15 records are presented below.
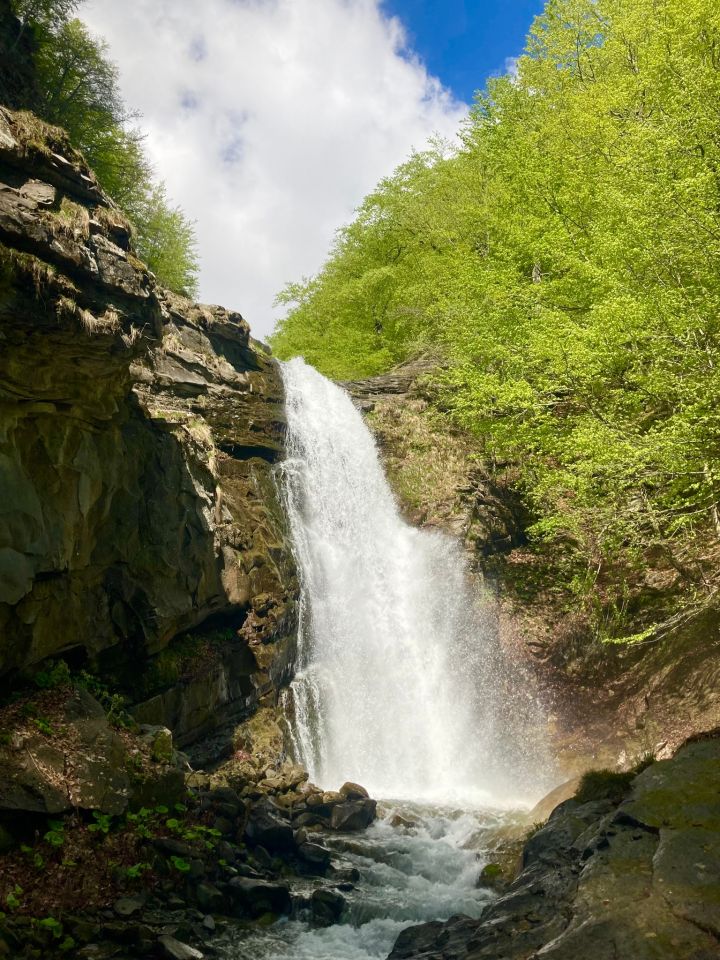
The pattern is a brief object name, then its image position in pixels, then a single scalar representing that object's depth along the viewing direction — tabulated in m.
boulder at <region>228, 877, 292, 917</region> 9.06
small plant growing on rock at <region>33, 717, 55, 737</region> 9.53
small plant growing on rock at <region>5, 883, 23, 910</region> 7.51
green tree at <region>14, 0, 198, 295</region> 18.97
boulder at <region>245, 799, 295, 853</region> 10.66
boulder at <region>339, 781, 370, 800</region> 12.78
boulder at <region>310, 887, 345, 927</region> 9.06
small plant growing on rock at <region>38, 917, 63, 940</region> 7.29
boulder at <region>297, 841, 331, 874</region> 10.40
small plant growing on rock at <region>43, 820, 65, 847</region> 8.47
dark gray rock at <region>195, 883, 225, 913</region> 8.88
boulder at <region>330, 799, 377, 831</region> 11.90
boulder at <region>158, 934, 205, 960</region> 7.21
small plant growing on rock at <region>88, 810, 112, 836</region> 8.99
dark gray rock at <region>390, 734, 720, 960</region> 5.81
